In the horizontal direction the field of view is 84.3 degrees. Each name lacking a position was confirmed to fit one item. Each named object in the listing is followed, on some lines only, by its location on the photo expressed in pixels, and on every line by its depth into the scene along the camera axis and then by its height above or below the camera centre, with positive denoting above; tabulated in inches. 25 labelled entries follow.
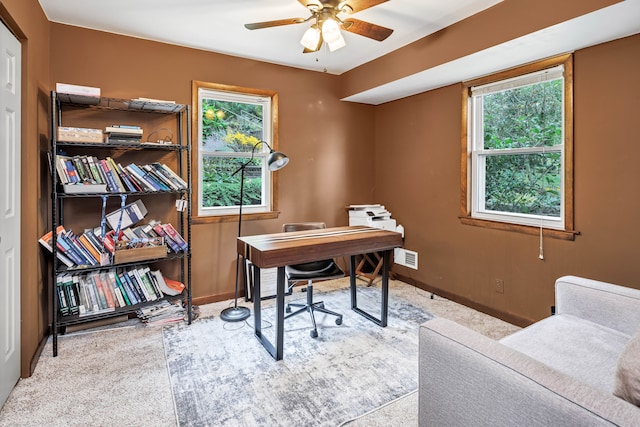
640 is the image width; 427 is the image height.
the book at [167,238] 121.3 -10.9
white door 73.6 -0.8
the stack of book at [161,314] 117.3 -36.3
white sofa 38.5 -23.0
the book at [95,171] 106.3 +10.6
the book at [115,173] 108.6 +10.4
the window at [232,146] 137.9 +24.5
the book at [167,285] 121.6 -27.8
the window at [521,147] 108.0 +19.5
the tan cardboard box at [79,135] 101.0 +21.1
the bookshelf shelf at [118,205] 103.0 +0.5
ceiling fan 81.9 +45.3
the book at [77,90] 97.7 +32.9
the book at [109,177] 107.7 +9.0
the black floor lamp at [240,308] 114.0 -37.2
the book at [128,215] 117.5 -2.9
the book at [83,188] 100.9 +5.4
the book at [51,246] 99.5 -11.1
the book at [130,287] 114.6 -26.3
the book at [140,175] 112.0 +10.0
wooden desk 94.1 -12.4
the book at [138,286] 115.6 -26.1
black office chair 113.8 -22.7
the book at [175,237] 121.8 -10.6
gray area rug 74.4 -42.0
